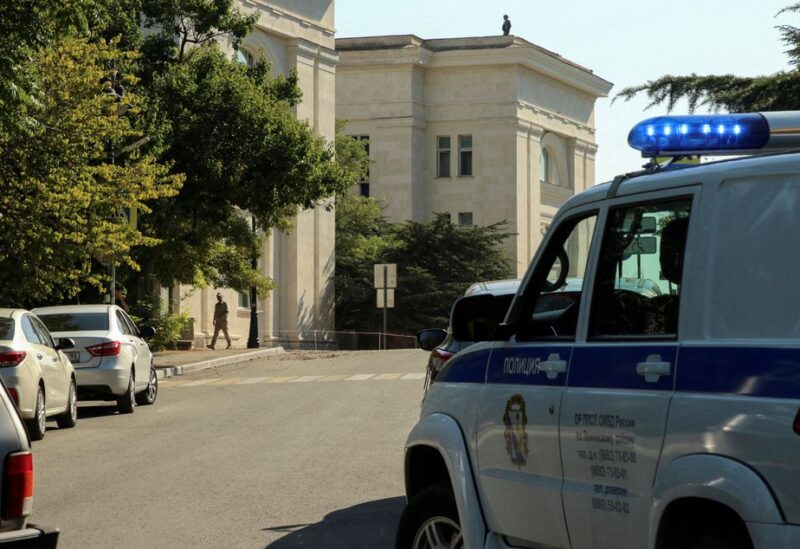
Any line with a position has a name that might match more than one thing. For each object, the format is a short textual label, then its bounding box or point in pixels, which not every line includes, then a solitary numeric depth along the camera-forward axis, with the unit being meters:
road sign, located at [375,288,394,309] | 54.91
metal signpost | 54.98
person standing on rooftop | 88.75
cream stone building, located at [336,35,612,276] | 82.25
